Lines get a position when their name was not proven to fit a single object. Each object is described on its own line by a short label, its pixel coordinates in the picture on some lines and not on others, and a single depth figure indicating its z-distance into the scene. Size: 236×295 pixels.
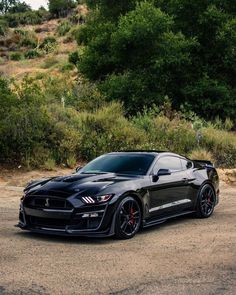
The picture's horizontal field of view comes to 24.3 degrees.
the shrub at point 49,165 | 17.78
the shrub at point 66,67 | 47.43
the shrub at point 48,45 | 58.58
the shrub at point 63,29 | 65.43
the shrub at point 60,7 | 76.56
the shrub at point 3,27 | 64.75
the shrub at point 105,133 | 19.50
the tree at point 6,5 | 89.50
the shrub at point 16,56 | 56.45
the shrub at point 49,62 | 51.53
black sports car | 8.77
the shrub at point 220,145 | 21.21
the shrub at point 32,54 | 56.97
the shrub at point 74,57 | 47.85
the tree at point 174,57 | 26.97
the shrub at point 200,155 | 20.02
